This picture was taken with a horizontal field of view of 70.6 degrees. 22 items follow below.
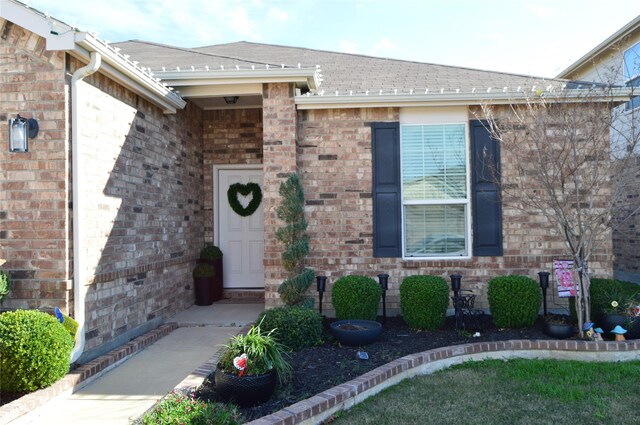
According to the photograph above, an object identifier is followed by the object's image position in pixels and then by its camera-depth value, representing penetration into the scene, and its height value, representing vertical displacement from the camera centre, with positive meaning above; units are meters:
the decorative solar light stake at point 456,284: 5.84 -0.88
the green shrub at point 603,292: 5.38 -0.96
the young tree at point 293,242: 5.88 -0.32
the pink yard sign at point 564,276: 5.98 -0.84
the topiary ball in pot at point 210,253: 7.47 -0.57
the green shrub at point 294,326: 4.87 -1.18
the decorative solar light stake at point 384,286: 5.91 -0.90
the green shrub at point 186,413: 2.92 -1.28
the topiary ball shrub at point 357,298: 5.59 -1.01
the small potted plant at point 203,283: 7.25 -1.02
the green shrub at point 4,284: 4.10 -0.57
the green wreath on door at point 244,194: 7.88 +0.38
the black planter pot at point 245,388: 3.48 -1.32
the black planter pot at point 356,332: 4.94 -1.27
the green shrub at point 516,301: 5.43 -1.04
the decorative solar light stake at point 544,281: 5.70 -0.84
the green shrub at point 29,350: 3.57 -1.04
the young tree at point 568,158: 5.16 +0.72
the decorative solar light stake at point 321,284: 6.02 -0.88
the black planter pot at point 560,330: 5.03 -1.30
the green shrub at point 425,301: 5.48 -1.04
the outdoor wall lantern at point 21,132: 4.31 +0.86
